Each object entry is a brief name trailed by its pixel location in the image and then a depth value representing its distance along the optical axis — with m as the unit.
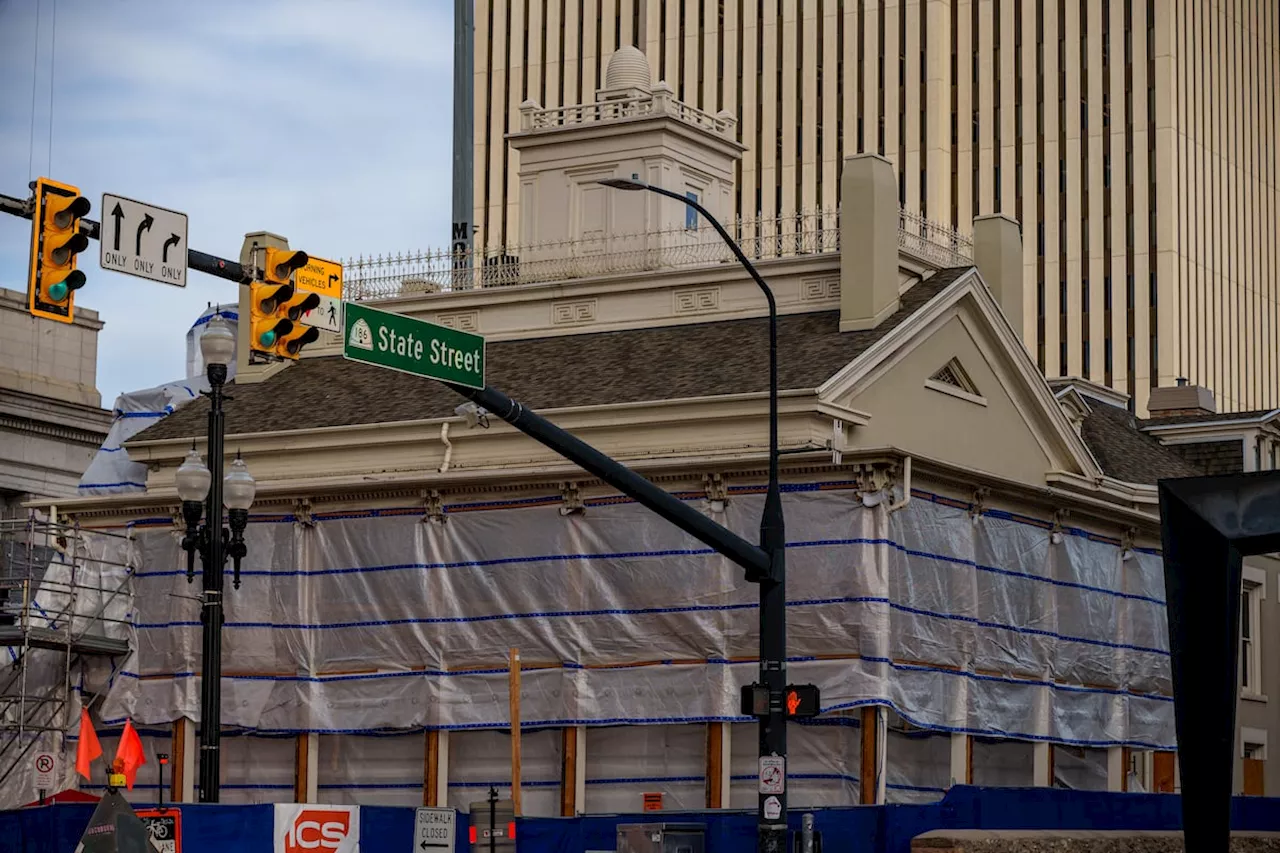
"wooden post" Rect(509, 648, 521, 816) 37.81
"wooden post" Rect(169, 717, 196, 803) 43.22
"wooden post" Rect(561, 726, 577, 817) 40.78
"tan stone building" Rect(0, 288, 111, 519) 52.50
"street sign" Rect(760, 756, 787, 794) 29.89
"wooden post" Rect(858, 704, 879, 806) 38.53
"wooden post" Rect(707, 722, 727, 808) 39.66
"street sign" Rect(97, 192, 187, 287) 23.39
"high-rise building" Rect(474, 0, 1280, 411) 93.81
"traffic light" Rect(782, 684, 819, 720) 29.92
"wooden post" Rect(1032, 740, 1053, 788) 42.81
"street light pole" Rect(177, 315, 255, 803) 30.19
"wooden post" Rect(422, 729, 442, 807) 42.03
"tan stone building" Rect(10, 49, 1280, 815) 39.91
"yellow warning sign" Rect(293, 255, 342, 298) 26.00
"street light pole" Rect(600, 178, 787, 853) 29.86
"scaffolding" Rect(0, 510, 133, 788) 43.00
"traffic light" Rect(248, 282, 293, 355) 24.77
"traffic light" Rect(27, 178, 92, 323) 22.12
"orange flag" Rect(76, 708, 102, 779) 38.78
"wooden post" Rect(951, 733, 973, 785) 40.56
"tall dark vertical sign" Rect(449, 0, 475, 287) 48.53
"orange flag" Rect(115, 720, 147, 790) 36.19
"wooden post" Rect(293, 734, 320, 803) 42.94
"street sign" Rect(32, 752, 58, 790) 43.34
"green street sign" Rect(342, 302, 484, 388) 25.75
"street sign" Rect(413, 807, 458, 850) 32.28
